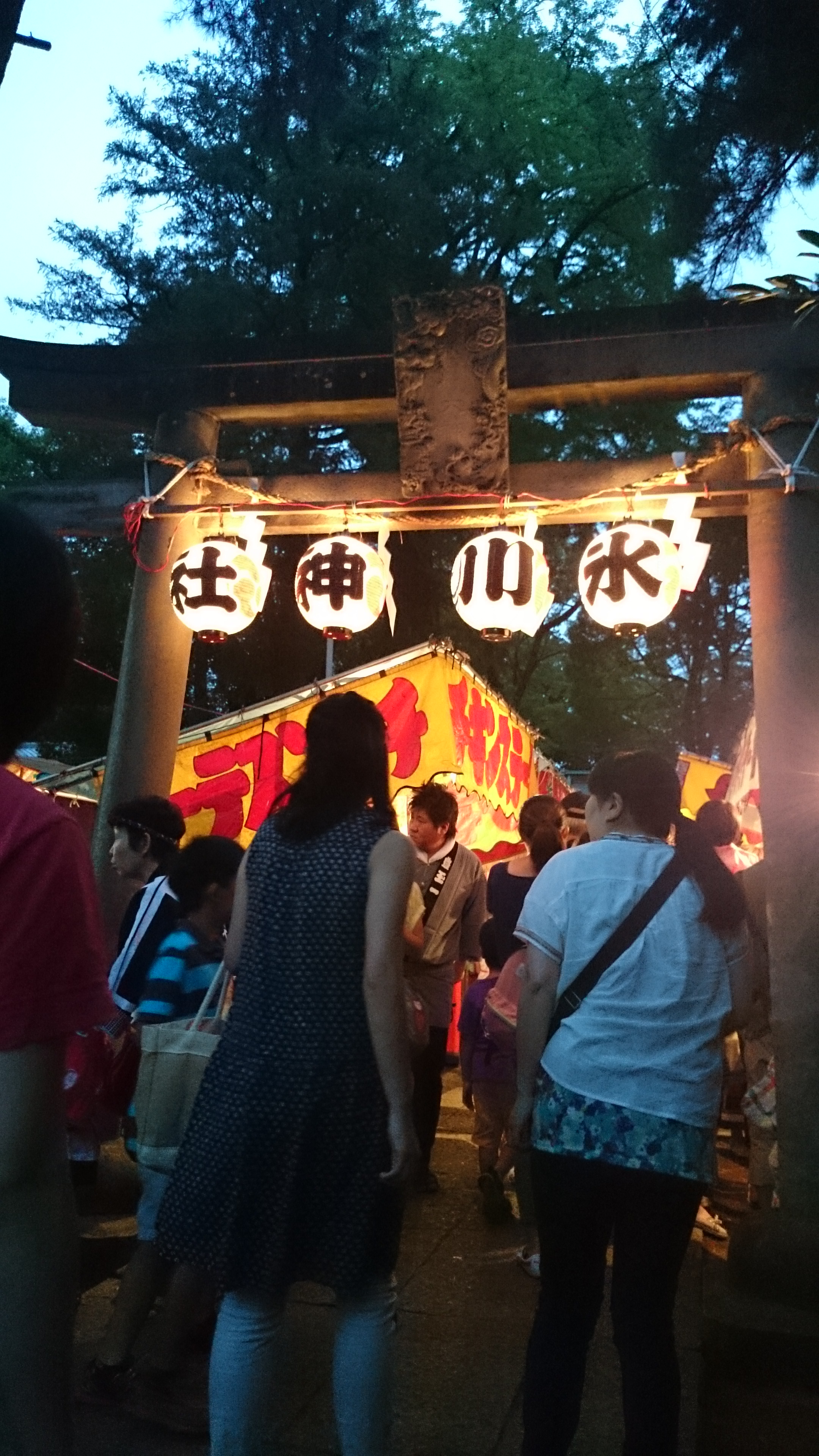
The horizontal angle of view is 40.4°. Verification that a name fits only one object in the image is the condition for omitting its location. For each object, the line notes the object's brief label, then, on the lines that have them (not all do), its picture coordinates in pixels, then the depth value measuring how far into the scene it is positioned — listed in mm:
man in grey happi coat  6312
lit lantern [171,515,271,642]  6801
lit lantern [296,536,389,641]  6969
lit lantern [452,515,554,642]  6777
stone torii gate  5598
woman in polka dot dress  2701
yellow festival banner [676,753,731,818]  13656
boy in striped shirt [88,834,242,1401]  3633
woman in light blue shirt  2889
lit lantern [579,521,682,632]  6402
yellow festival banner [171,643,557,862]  7703
